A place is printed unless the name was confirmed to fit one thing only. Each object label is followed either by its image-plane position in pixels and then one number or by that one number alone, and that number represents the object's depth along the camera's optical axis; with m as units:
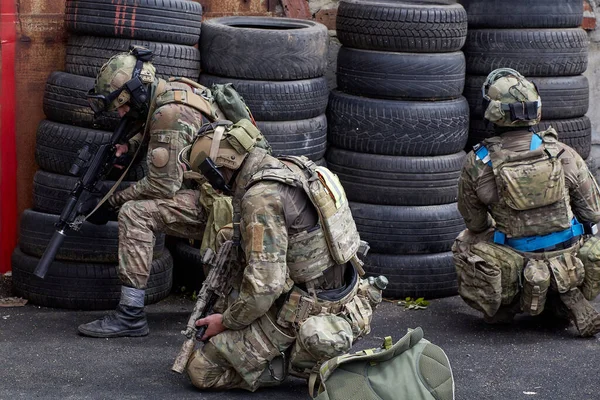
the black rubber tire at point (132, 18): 13.34
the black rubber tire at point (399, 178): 14.51
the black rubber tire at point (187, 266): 14.28
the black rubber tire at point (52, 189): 13.43
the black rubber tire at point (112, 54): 13.41
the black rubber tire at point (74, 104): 13.37
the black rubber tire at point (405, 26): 14.37
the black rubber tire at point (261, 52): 13.86
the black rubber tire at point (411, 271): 14.58
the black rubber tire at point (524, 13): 15.45
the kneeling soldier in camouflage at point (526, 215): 12.70
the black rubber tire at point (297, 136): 13.99
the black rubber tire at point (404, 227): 14.51
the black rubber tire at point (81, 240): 13.45
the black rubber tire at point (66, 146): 13.36
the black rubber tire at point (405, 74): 14.45
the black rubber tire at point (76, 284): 13.54
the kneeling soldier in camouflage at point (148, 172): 12.55
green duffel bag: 9.55
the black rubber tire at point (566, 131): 15.76
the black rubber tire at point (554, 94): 15.62
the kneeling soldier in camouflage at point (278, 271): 10.22
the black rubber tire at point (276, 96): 13.94
